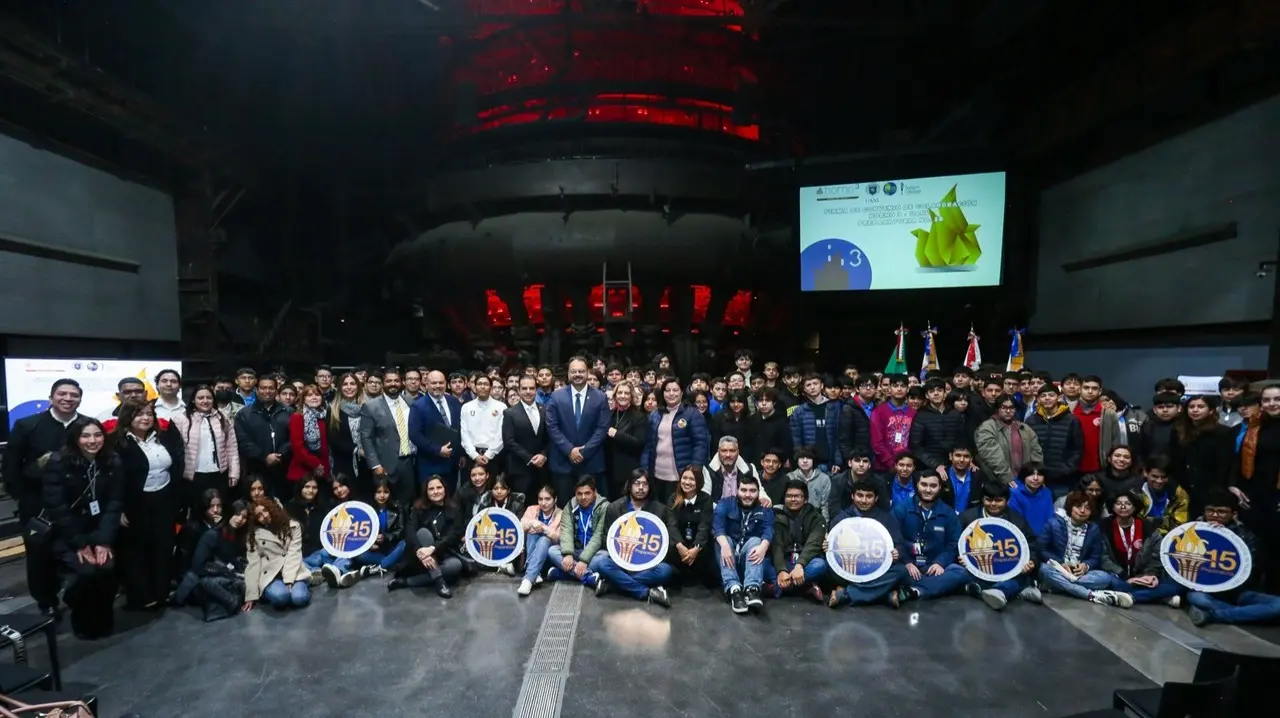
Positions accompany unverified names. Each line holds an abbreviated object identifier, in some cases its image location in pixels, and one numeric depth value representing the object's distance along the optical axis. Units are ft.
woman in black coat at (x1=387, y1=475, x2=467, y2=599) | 18.80
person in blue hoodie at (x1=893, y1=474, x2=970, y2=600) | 18.01
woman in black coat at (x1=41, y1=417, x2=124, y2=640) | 15.07
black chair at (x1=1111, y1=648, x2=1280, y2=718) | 7.68
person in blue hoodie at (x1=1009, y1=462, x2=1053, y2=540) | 19.52
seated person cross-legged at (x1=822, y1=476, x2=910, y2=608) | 17.54
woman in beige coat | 17.47
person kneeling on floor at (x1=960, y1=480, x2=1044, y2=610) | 17.59
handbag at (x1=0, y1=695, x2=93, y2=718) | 7.82
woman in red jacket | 22.33
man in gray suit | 22.11
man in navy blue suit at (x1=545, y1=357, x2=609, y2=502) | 22.45
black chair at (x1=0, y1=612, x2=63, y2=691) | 11.14
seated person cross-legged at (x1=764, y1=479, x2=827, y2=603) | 17.95
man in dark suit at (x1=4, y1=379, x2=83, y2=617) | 15.29
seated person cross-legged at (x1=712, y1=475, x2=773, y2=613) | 17.61
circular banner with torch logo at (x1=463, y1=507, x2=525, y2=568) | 19.58
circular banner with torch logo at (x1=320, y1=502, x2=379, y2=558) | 19.44
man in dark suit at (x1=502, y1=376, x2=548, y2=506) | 22.66
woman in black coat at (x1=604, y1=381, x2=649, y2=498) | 23.29
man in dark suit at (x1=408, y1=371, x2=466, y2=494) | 22.24
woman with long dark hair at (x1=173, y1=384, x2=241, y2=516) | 19.17
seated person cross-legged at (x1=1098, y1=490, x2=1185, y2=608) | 17.33
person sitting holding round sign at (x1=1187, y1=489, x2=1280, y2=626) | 15.99
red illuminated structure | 52.54
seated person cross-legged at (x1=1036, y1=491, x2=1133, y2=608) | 17.87
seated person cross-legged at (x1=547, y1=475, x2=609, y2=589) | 18.99
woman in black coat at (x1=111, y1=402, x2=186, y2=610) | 17.01
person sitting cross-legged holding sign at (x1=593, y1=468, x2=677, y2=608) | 18.17
